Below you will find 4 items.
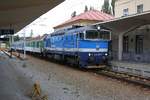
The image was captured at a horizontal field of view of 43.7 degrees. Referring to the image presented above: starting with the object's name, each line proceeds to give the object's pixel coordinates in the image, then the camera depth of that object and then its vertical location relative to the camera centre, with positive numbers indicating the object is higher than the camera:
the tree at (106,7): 47.10 +9.48
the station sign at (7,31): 22.43 +1.69
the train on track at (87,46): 13.63 -0.13
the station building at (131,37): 12.85 +0.61
